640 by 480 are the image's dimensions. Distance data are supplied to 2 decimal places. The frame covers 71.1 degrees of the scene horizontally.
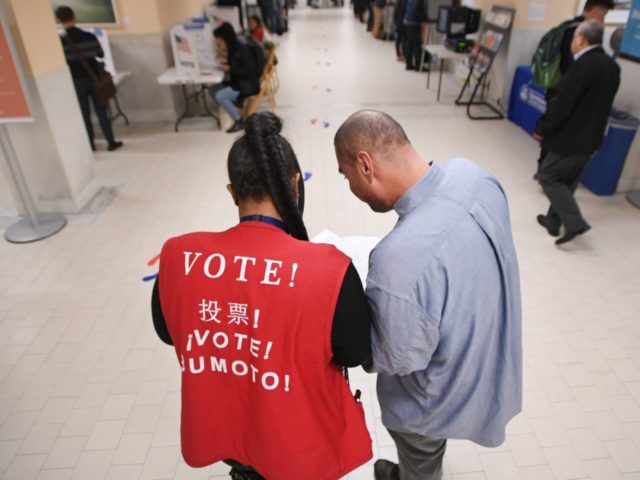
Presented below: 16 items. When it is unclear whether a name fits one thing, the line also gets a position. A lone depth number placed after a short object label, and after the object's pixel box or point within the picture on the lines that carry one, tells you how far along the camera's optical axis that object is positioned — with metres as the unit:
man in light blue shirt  1.02
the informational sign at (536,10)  5.27
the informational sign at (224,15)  7.05
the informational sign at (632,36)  3.49
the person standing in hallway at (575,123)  2.85
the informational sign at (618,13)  4.63
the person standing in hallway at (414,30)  8.59
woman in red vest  0.93
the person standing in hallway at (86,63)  4.71
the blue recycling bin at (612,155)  3.80
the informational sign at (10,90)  3.10
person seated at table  5.54
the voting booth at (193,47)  5.44
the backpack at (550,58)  3.93
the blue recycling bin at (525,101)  5.13
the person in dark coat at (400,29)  9.63
